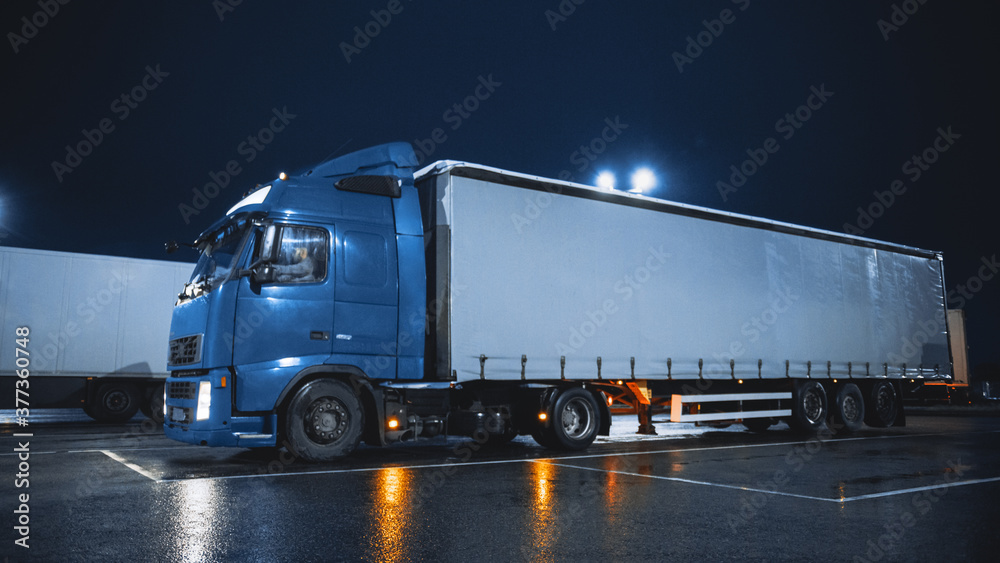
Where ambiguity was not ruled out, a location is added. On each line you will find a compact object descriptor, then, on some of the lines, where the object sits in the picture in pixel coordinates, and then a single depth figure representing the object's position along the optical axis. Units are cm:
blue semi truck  808
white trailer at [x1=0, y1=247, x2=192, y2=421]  1469
